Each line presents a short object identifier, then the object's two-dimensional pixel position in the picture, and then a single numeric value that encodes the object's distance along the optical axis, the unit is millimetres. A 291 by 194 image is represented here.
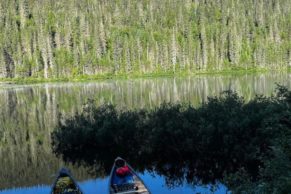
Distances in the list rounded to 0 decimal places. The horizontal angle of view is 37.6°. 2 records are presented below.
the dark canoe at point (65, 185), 19766
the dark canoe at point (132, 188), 18281
